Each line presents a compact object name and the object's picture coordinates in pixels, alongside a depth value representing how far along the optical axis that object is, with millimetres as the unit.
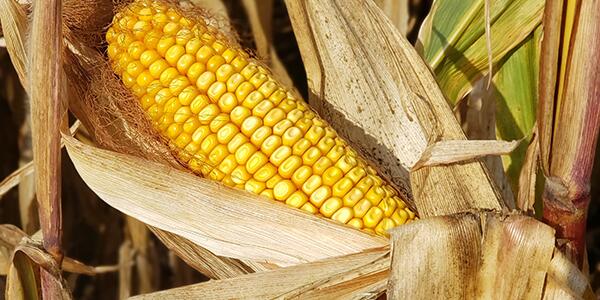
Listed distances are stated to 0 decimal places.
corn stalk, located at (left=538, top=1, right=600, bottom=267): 542
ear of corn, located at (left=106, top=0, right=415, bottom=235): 605
